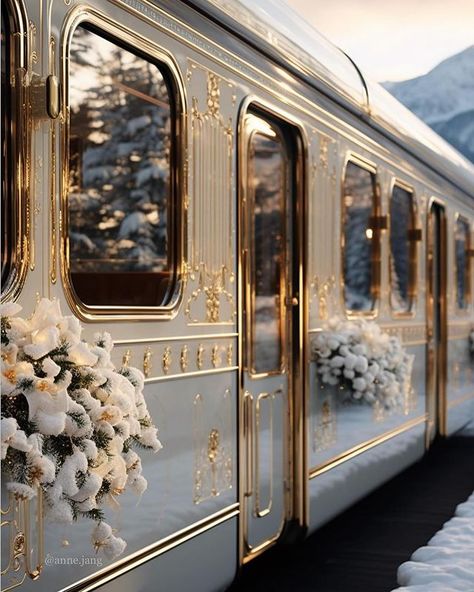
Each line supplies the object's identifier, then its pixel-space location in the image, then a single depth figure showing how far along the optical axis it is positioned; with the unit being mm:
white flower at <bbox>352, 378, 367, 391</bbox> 5246
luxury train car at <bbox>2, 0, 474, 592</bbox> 2717
